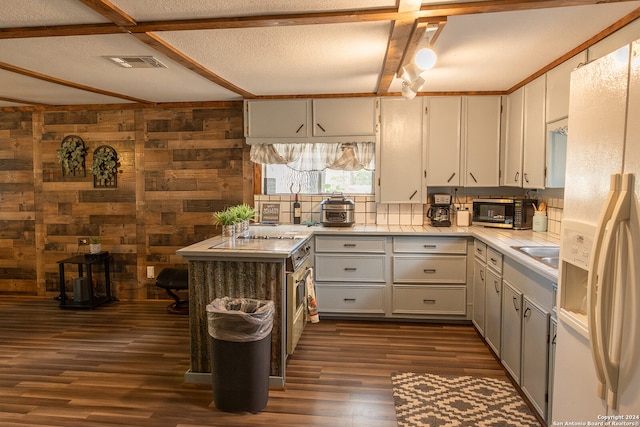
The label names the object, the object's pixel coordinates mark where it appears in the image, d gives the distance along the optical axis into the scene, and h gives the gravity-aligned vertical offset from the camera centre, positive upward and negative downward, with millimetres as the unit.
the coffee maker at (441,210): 4266 -196
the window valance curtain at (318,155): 4355 +366
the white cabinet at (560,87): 2729 +719
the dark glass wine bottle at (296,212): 4523 -233
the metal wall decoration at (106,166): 4703 +261
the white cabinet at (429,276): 3891 -784
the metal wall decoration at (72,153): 4727 +403
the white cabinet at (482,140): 4066 +491
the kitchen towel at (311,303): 3395 -904
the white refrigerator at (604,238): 1216 -147
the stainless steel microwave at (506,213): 3867 -204
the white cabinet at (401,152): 4148 +379
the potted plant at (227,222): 3336 -253
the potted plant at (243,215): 3475 -208
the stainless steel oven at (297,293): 2889 -742
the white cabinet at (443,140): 4098 +493
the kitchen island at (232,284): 2703 -609
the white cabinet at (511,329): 2631 -897
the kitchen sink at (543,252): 2727 -407
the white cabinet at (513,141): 3678 +449
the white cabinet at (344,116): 4176 +732
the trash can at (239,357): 2422 -962
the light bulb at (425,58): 2352 +742
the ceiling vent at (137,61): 2887 +897
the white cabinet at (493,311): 3027 -894
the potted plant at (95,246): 4590 -611
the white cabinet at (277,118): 4227 +718
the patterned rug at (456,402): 2385 -1279
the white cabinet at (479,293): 3468 -873
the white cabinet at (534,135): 3219 +445
